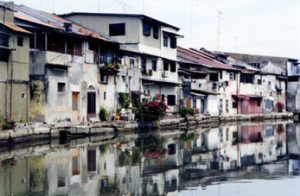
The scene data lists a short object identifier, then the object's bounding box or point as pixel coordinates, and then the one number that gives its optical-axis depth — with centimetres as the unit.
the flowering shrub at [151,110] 4075
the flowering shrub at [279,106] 7794
